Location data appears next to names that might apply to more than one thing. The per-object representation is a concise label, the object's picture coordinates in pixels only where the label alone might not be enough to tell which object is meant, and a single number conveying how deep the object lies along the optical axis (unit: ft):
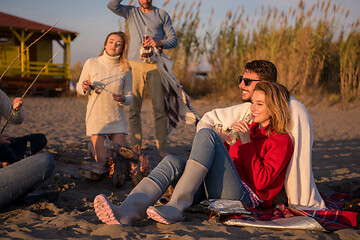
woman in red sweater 7.45
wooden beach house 48.96
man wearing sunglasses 8.02
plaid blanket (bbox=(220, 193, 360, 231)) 7.72
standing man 15.52
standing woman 13.21
